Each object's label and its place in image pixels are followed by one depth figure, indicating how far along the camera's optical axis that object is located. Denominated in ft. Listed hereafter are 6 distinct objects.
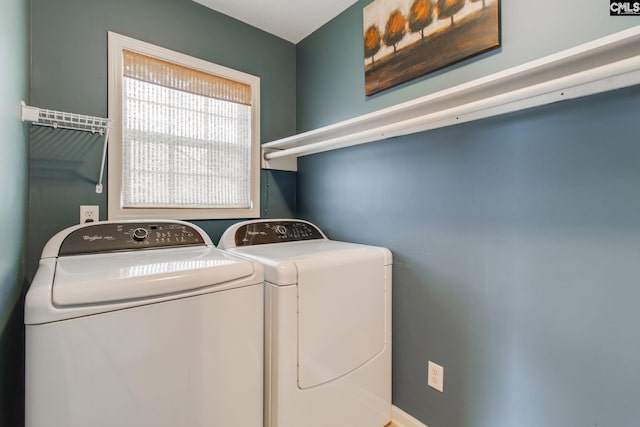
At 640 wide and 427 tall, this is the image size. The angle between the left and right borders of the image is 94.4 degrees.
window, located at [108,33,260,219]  5.36
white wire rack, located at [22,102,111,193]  4.11
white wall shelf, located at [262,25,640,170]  2.68
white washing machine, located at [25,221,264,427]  2.53
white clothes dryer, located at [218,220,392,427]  3.84
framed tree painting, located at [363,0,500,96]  4.12
